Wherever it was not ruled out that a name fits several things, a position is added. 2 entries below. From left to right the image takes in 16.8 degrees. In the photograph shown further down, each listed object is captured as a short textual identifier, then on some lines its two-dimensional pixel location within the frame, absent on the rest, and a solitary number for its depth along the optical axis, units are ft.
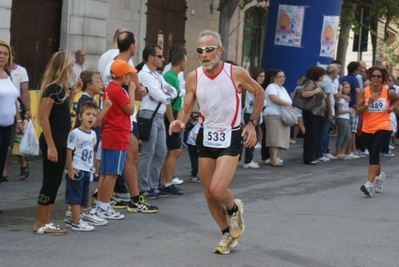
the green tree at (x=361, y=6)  123.77
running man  38.62
